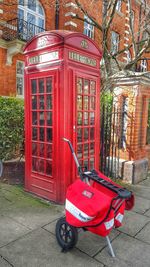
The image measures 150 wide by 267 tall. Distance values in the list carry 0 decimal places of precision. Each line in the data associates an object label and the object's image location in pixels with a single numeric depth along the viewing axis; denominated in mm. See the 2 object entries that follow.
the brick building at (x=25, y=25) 11198
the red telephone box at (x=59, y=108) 3496
